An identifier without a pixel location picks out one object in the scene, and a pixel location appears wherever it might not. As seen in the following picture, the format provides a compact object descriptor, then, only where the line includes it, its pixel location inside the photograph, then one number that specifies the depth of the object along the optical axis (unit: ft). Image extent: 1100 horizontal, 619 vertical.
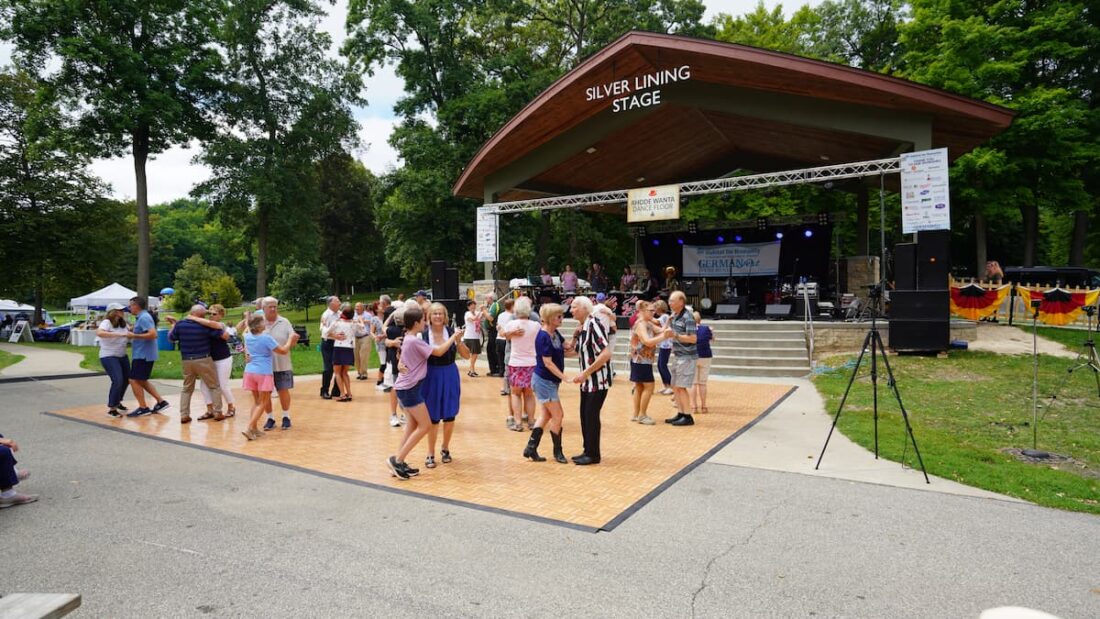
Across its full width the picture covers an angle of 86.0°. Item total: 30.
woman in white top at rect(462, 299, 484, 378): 40.19
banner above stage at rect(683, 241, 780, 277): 66.59
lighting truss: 44.01
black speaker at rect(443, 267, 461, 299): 61.21
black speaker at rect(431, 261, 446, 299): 60.95
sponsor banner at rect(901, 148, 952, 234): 40.24
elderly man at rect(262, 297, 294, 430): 26.21
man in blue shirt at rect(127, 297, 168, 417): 27.94
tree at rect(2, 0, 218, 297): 73.10
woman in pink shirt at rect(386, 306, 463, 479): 17.93
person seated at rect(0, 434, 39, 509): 16.10
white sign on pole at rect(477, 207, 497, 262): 60.39
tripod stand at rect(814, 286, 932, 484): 17.76
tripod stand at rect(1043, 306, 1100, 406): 26.89
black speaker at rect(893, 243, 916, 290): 39.65
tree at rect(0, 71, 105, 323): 84.02
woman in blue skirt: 19.11
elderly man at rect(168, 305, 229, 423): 26.61
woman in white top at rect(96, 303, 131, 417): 28.07
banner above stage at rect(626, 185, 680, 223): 50.65
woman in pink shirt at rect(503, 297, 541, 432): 22.44
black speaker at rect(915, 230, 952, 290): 38.88
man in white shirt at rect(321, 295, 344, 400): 33.78
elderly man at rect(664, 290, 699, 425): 25.46
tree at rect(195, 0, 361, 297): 96.78
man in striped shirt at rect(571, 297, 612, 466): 19.06
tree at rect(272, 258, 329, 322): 128.98
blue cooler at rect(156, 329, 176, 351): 63.10
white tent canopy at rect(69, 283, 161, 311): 95.71
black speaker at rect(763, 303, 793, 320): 51.06
